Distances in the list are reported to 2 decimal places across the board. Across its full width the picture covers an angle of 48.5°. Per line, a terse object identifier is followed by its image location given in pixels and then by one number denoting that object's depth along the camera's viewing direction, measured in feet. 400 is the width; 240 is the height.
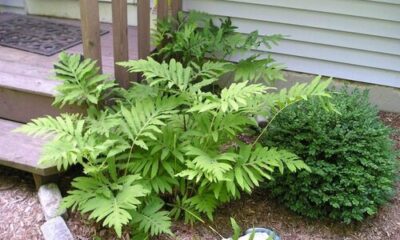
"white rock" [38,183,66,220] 7.57
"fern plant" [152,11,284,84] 10.03
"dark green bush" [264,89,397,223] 7.77
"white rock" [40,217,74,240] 7.22
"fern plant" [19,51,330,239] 6.97
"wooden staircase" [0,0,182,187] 7.80
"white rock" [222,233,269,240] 7.26
